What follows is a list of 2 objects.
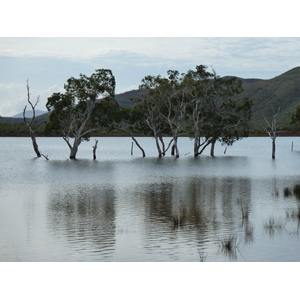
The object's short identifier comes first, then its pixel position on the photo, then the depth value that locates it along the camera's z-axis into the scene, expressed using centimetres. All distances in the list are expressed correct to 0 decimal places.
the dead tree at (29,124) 6319
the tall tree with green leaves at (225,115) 7106
